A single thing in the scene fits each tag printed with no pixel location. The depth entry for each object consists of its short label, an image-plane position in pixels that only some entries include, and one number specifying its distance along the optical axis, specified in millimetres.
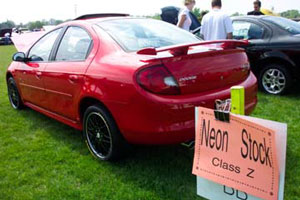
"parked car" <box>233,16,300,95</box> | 5176
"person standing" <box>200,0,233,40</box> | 5363
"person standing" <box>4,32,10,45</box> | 34000
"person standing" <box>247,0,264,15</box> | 7785
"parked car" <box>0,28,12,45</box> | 34075
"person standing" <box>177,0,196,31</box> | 6160
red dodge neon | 2545
